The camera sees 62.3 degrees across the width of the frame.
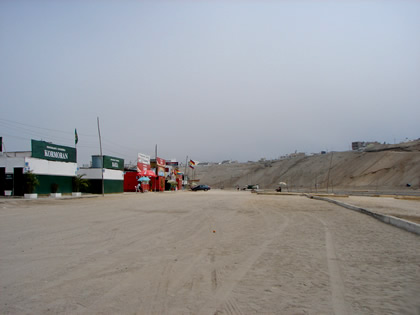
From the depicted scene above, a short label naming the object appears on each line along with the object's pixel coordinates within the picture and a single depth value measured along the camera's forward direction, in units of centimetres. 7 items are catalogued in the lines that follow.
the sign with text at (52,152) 3177
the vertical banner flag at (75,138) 3891
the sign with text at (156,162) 6706
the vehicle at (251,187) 8234
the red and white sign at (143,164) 5656
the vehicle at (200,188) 7469
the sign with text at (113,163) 4662
